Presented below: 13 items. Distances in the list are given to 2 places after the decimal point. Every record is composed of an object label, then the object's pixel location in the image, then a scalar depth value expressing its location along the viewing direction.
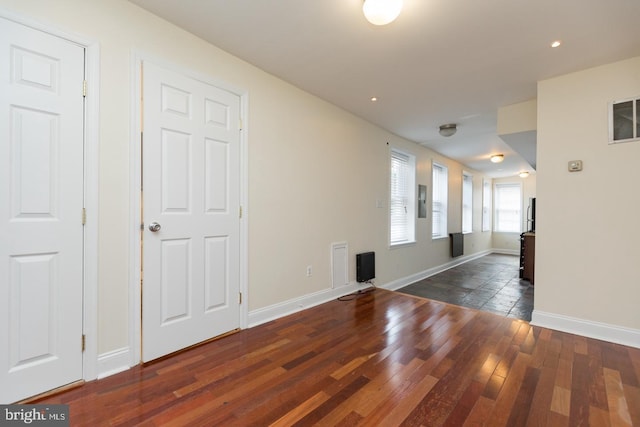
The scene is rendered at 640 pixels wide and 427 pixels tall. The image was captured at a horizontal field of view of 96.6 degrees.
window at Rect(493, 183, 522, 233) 9.09
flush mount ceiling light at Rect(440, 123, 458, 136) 4.30
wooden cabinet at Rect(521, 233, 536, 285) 5.19
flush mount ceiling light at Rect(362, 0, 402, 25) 1.70
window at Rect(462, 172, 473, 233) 7.44
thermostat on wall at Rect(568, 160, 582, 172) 2.72
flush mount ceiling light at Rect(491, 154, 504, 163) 5.97
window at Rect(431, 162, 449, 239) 6.33
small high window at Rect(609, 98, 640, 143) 2.48
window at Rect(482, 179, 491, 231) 8.83
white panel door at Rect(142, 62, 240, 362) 2.08
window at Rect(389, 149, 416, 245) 5.04
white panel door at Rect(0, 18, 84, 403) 1.54
